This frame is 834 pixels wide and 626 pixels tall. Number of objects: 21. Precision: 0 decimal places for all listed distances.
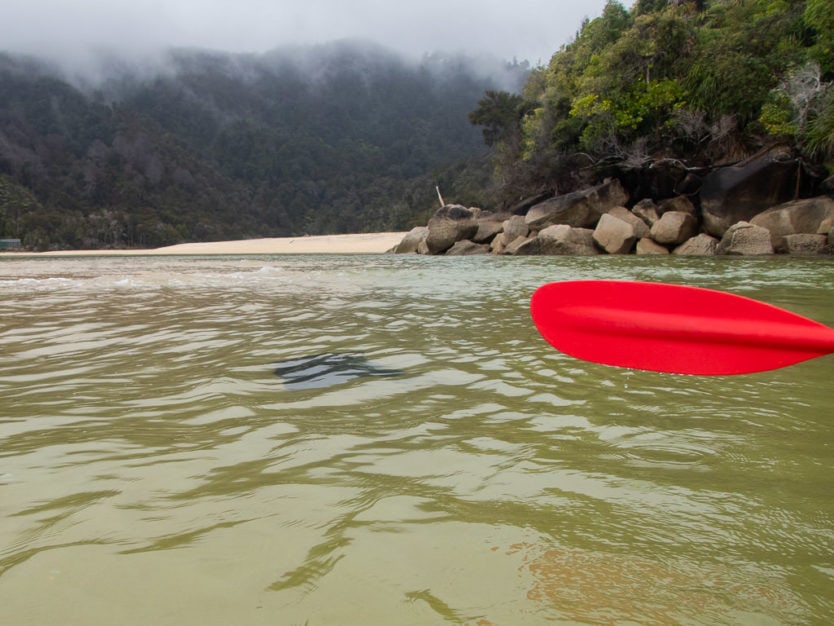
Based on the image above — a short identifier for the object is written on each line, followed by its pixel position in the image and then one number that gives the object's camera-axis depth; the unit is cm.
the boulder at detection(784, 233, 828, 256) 1498
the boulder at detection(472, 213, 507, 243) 2548
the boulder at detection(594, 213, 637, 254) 1889
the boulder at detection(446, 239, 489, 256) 2473
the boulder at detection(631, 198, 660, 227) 2032
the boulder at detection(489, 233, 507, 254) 2322
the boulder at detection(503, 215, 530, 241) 2286
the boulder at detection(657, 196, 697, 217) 2072
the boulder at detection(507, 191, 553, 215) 2783
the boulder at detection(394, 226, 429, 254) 2902
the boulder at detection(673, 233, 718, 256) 1745
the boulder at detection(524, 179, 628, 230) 2225
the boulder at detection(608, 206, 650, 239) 1928
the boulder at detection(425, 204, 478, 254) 2552
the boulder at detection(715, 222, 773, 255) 1589
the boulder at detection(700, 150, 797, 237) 1783
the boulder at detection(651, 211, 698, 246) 1828
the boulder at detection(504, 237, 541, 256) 2078
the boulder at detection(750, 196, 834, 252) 1539
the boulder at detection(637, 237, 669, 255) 1861
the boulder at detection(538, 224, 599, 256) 1981
